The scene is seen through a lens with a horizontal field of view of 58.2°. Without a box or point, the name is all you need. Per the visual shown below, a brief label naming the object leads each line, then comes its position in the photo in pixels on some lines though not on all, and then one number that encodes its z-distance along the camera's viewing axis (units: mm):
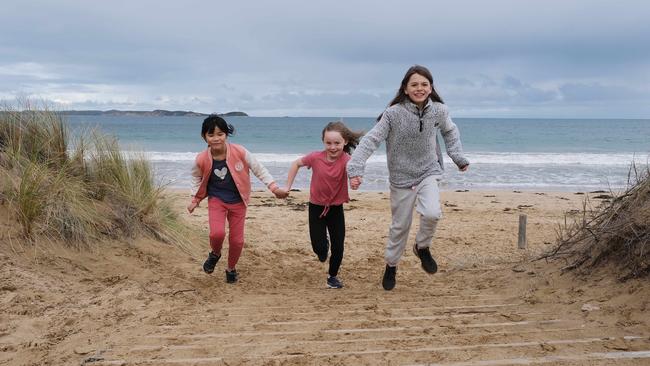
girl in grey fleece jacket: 5125
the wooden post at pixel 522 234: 8297
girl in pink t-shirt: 5559
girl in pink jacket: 5539
